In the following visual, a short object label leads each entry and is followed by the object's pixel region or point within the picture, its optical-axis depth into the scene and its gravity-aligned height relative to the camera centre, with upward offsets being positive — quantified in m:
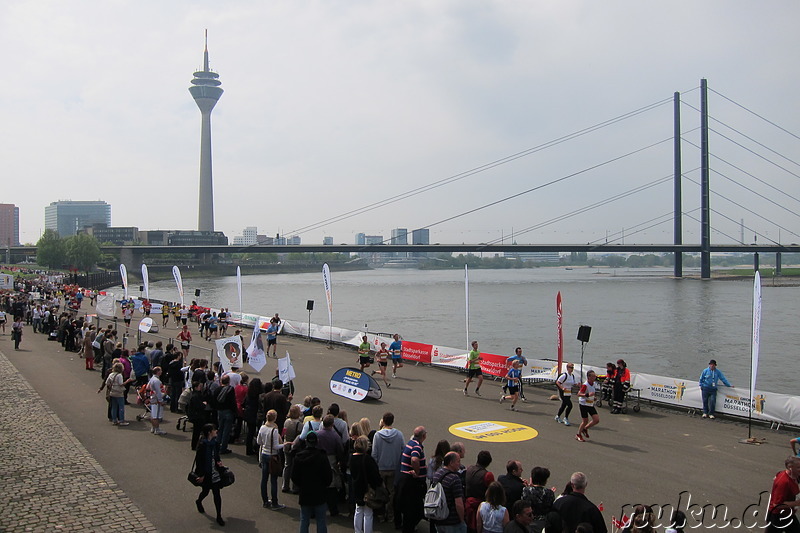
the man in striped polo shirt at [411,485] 7.02 -2.54
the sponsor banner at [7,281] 45.10 -1.26
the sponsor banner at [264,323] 30.94 -3.00
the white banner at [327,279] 26.99 -0.68
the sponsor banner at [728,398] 13.09 -3.11
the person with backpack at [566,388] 13.12 -2.68
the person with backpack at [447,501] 6.26 -2.42
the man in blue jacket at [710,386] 14.02 -2.81
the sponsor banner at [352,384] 14.28 -2.81
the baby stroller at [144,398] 12.79 -2.92
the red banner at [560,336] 17.27 -2.12
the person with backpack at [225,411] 10.22 -2.47
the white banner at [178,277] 36.00 -0.79
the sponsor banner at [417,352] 21.56 -3.14
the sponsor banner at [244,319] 33.31 -3.03
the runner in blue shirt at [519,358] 14.99 -2.34
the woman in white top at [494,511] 5.83 -2.36
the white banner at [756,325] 13.23 -1.36
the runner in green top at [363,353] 18.10 -2.63
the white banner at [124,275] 39.01 -0.71
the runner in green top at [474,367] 16.23 -2.75
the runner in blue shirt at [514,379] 14.52 -2.75
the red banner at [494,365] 18.69 -3.12
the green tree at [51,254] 108.00 +1.80
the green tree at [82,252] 104.94 +2.06
